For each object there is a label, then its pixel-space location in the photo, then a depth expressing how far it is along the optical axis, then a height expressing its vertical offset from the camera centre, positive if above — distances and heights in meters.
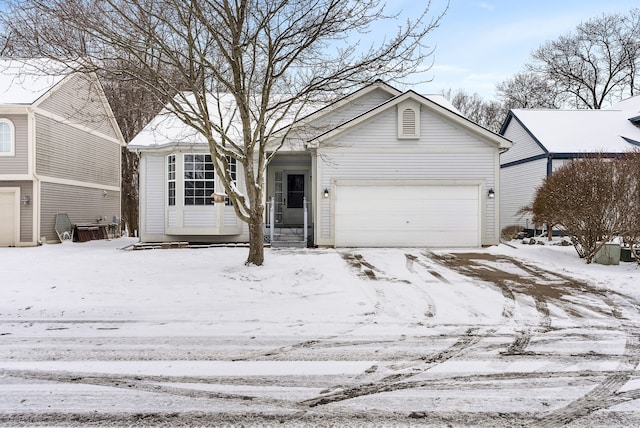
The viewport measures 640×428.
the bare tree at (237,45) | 7.60 +3.37
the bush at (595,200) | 9.81 +0.33
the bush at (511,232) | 16.84 -0.75
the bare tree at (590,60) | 29.59 +11.46
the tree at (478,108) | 35.34 +9.46
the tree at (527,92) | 31.91 +9.82
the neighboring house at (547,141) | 17.06 +3.16
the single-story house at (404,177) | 13.45 +1.23
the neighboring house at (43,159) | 14.97 +2.25
